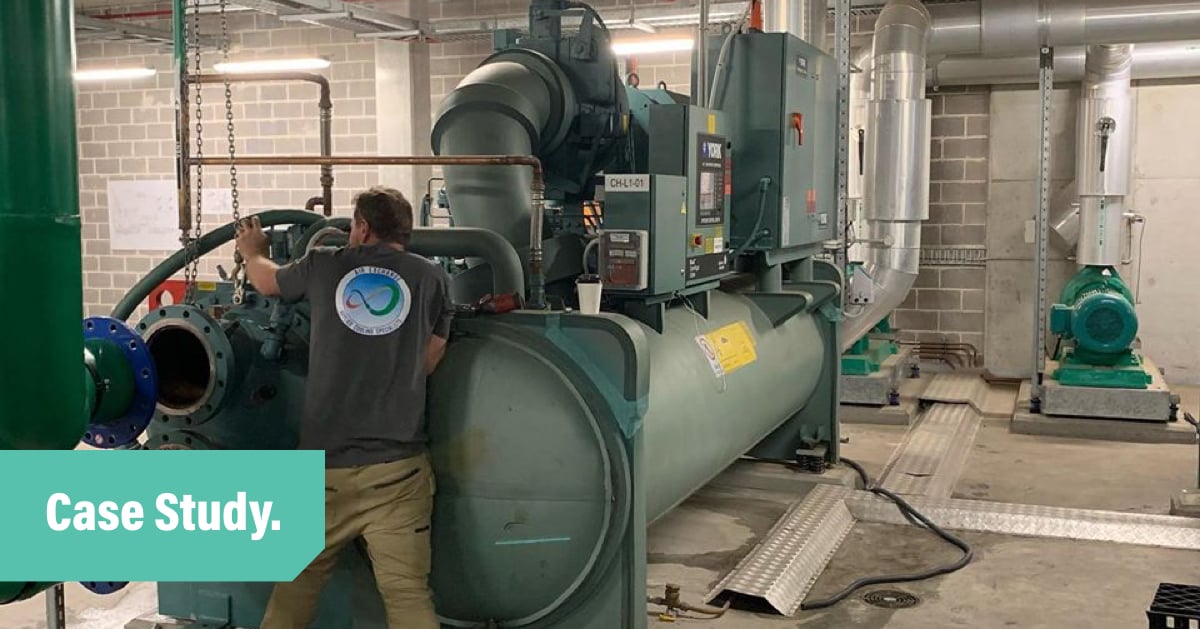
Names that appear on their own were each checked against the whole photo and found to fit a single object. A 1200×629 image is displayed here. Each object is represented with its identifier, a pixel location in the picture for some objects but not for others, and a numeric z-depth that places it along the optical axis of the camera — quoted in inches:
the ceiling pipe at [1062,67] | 275.4
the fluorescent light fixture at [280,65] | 356.2
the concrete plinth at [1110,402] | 237.8
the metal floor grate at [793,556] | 137.6
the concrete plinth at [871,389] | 254.1
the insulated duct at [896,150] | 246.8
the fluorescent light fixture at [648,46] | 308.2
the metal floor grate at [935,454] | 191.5
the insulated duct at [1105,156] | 253.0
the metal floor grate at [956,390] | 270.1
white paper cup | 113.6
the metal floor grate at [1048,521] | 161.8
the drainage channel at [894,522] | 140.8
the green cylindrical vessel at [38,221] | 79.4
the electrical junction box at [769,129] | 171.9
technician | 104.7
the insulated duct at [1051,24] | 236.7
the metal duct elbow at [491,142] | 130.0
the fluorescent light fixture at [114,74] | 375.6
